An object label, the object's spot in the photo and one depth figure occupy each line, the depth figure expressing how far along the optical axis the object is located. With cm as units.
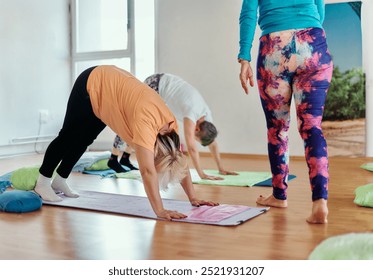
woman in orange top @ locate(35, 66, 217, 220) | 228
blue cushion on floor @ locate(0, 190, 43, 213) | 259
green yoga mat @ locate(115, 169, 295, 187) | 359
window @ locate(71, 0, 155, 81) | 635
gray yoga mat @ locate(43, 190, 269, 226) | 236
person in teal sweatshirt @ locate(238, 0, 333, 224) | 230
